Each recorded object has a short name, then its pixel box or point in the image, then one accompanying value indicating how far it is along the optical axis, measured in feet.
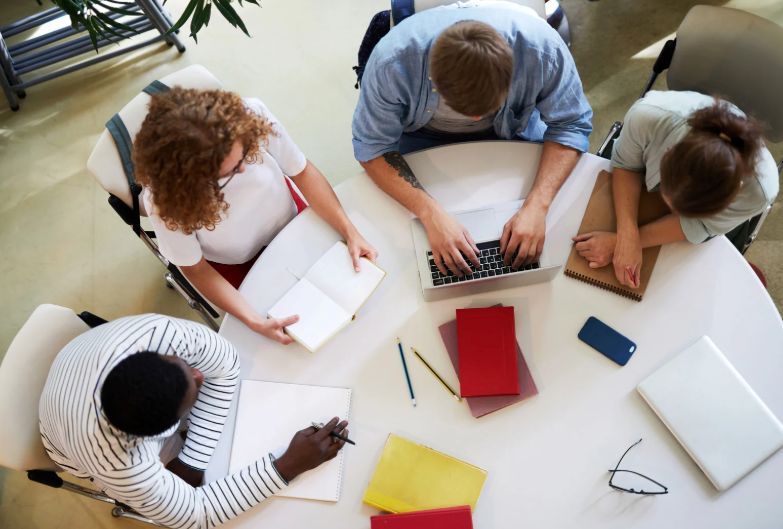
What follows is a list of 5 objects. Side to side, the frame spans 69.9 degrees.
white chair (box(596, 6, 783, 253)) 5.01
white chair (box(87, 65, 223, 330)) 4.81
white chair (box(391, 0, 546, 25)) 5.20
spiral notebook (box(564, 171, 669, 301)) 4.41
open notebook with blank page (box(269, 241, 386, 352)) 4.29
